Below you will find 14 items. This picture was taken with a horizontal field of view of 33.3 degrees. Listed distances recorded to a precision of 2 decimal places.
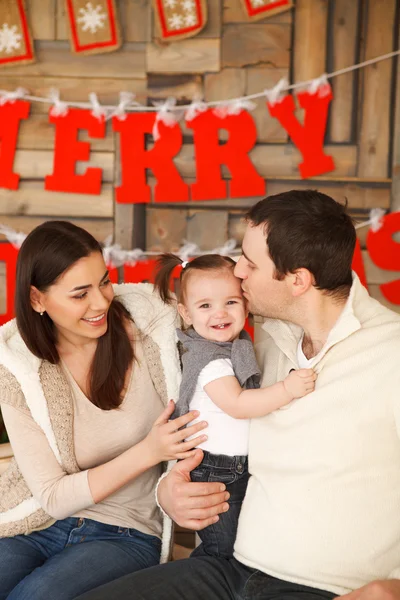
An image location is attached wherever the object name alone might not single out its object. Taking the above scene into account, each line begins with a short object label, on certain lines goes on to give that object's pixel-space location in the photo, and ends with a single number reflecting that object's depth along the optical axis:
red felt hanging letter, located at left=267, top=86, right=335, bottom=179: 3.14
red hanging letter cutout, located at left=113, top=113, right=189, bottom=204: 3.19
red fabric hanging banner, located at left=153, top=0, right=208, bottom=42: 3.09
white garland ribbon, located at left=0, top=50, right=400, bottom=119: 3.13
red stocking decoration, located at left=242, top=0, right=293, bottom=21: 3.09
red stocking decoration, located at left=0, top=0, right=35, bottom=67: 3.14
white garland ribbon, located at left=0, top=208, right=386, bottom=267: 3.24
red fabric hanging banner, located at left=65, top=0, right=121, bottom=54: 3.11
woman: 1.80
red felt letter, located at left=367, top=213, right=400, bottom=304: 3.21
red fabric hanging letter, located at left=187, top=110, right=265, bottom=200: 3.18
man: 1.55
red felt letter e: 3.21
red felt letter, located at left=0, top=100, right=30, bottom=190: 3.20
